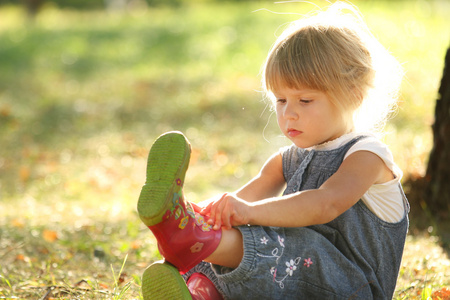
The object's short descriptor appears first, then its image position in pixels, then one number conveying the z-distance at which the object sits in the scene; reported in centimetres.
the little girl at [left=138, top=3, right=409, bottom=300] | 436
